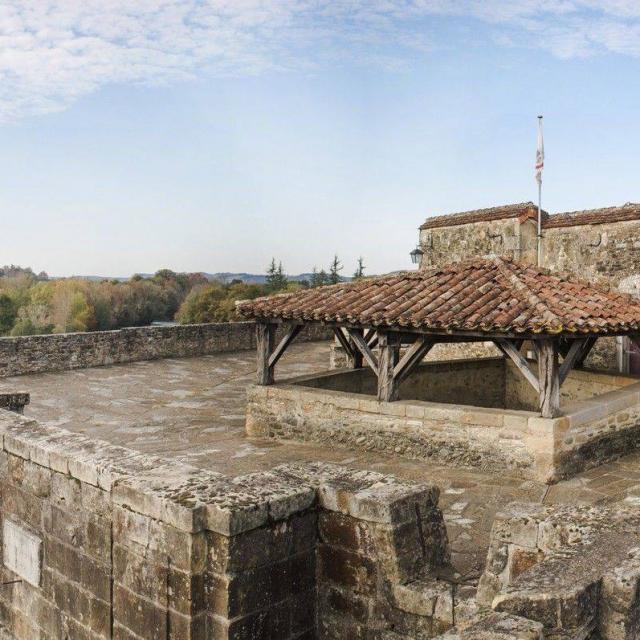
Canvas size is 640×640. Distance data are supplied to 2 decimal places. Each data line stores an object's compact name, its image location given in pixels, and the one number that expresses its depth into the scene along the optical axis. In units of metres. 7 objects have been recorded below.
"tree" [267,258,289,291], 76.19
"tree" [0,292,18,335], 73.00
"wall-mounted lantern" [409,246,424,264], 16.09
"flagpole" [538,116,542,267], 13.95
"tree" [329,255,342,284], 81.81
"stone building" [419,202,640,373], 12.85
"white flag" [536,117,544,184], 14.25
